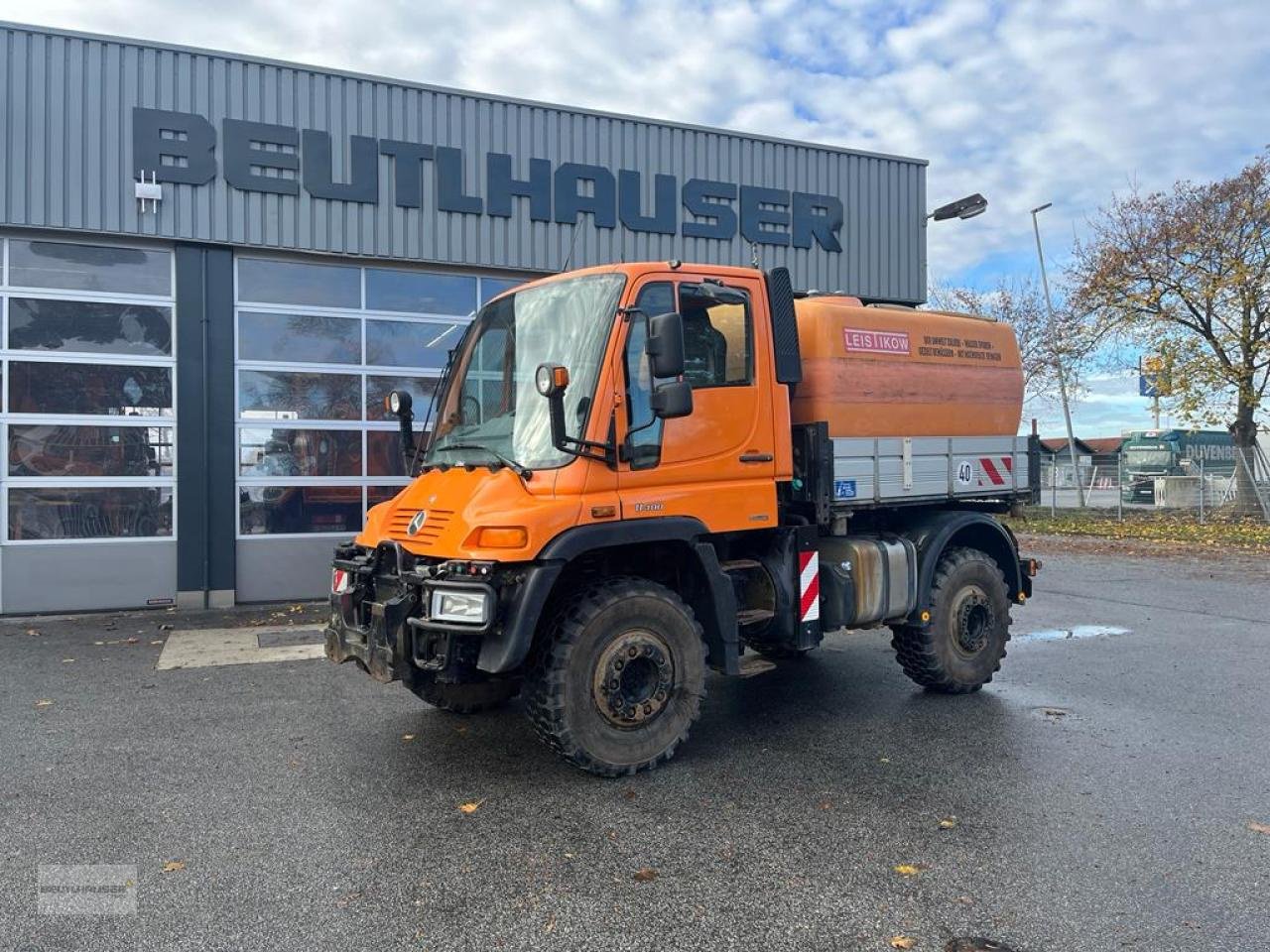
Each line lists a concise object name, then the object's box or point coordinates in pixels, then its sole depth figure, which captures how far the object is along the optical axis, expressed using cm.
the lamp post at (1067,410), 2527
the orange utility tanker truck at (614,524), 464
